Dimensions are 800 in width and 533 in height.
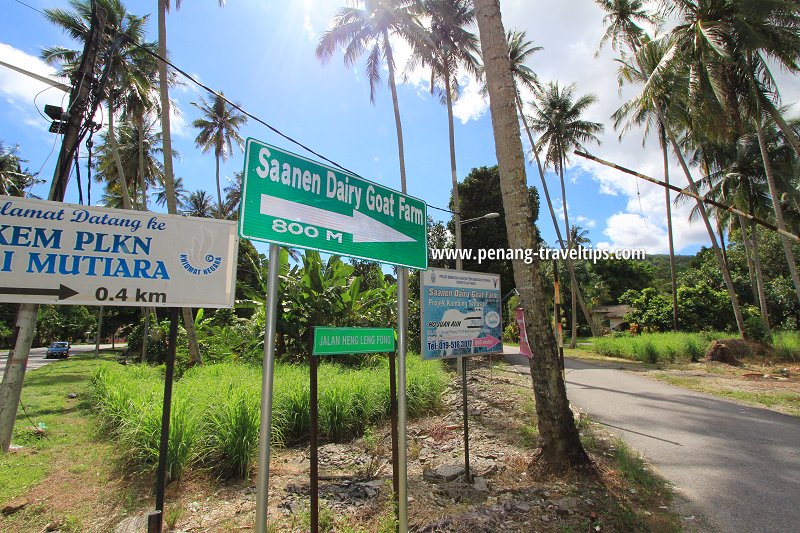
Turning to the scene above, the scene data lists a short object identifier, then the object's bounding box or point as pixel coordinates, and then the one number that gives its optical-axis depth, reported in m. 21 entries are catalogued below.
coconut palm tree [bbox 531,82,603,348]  25.86
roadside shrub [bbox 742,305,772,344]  17.44
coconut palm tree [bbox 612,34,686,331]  15.88
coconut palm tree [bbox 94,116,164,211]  27.66
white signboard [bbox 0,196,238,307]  2.88
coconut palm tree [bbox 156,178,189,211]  39.44
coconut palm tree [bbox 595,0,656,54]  21.20
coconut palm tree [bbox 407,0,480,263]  18.30
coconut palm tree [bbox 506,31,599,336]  21.83
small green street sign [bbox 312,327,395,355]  2.64
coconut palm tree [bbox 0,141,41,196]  31.38
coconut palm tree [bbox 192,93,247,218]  31.77
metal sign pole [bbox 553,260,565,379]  6.02
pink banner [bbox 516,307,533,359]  5.09
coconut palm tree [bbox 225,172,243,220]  41.44
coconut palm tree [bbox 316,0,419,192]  17.11
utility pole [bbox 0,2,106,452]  5.53
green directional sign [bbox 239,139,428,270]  2.29
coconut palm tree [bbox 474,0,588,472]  4.39
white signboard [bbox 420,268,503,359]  4.40
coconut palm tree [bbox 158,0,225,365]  12.44
